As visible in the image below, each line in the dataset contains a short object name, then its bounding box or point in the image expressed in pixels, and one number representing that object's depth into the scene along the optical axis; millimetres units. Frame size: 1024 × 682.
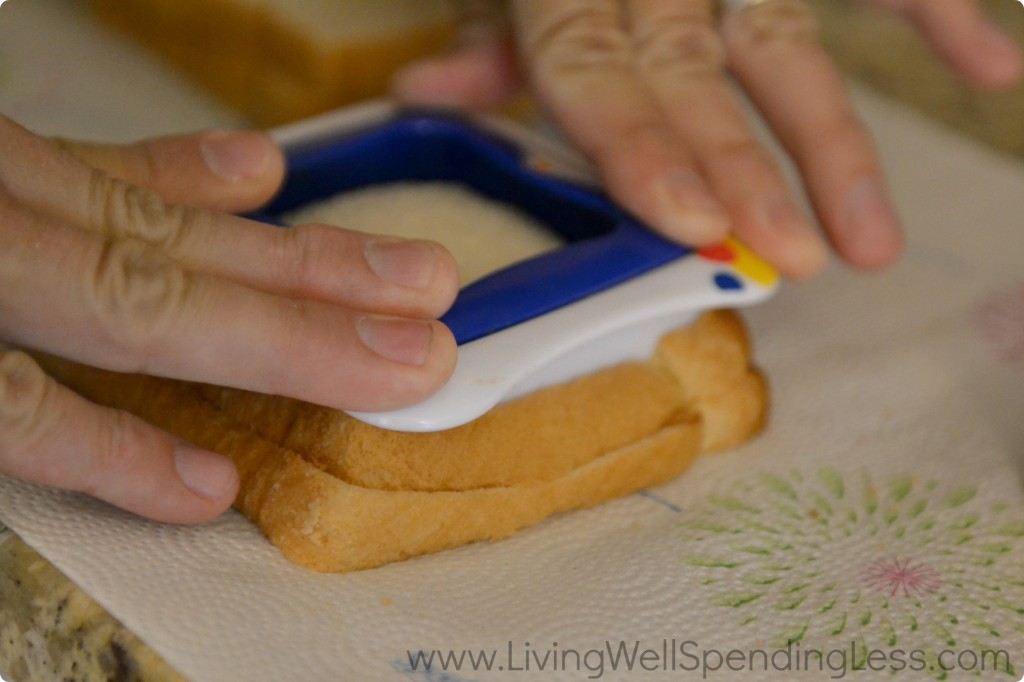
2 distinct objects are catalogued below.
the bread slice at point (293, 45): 752
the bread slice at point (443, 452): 579
